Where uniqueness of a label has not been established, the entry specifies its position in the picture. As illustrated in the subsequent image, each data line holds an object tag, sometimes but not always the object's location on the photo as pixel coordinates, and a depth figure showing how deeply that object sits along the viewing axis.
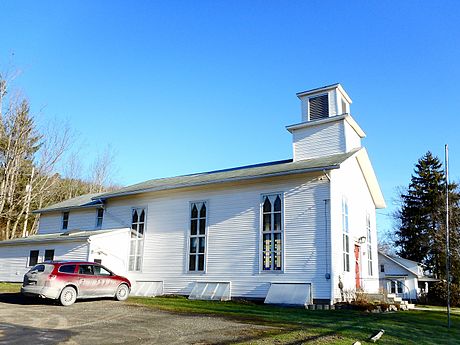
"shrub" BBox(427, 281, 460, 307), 34.79
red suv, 14.02
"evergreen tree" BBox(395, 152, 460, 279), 50.49
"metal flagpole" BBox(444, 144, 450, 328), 14.10
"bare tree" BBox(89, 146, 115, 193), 49.59
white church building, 17.14
